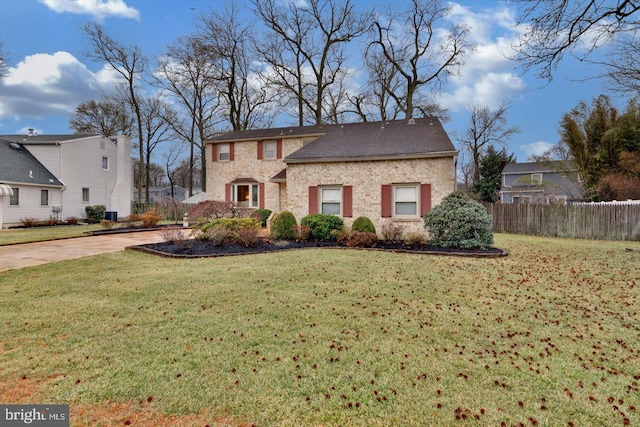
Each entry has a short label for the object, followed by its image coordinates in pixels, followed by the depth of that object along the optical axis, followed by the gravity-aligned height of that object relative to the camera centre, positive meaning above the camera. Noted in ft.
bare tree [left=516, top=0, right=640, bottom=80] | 21.13 +12.99
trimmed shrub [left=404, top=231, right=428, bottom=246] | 35.83 -2.90
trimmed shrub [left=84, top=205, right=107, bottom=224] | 70.69 +0.17
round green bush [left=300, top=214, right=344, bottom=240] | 39.70 -1.33
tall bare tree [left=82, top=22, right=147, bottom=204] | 80.18 +41.92
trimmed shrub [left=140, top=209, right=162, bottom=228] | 57.31 -0.88
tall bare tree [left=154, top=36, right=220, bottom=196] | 84.53 +36.73
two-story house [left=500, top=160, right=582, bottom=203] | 79.56 +10.32
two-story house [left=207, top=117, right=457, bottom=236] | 40.50 +5.77
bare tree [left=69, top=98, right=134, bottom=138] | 101.35 +31.46
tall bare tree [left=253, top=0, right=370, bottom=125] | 81.97 +46.30
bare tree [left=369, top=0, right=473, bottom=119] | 78.43 +43.94
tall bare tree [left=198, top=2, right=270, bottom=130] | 82.33 +41.00
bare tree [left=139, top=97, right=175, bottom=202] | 98.89 +29.85
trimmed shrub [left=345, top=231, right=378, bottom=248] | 35.74 -2.90
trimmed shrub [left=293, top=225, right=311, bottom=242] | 38.86 -2.29
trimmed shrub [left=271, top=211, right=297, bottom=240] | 40.06 -1.71
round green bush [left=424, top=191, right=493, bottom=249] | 33.65 -1.04
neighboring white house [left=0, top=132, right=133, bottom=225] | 60.34 +8.58
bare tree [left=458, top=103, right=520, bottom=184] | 110.11 +30.13
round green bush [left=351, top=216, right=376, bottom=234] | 39.20 -1.32
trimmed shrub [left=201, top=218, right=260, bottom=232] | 37.58 -1.14
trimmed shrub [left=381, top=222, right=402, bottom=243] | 38.19 -2.28
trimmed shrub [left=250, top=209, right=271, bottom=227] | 59.76 +0.11
